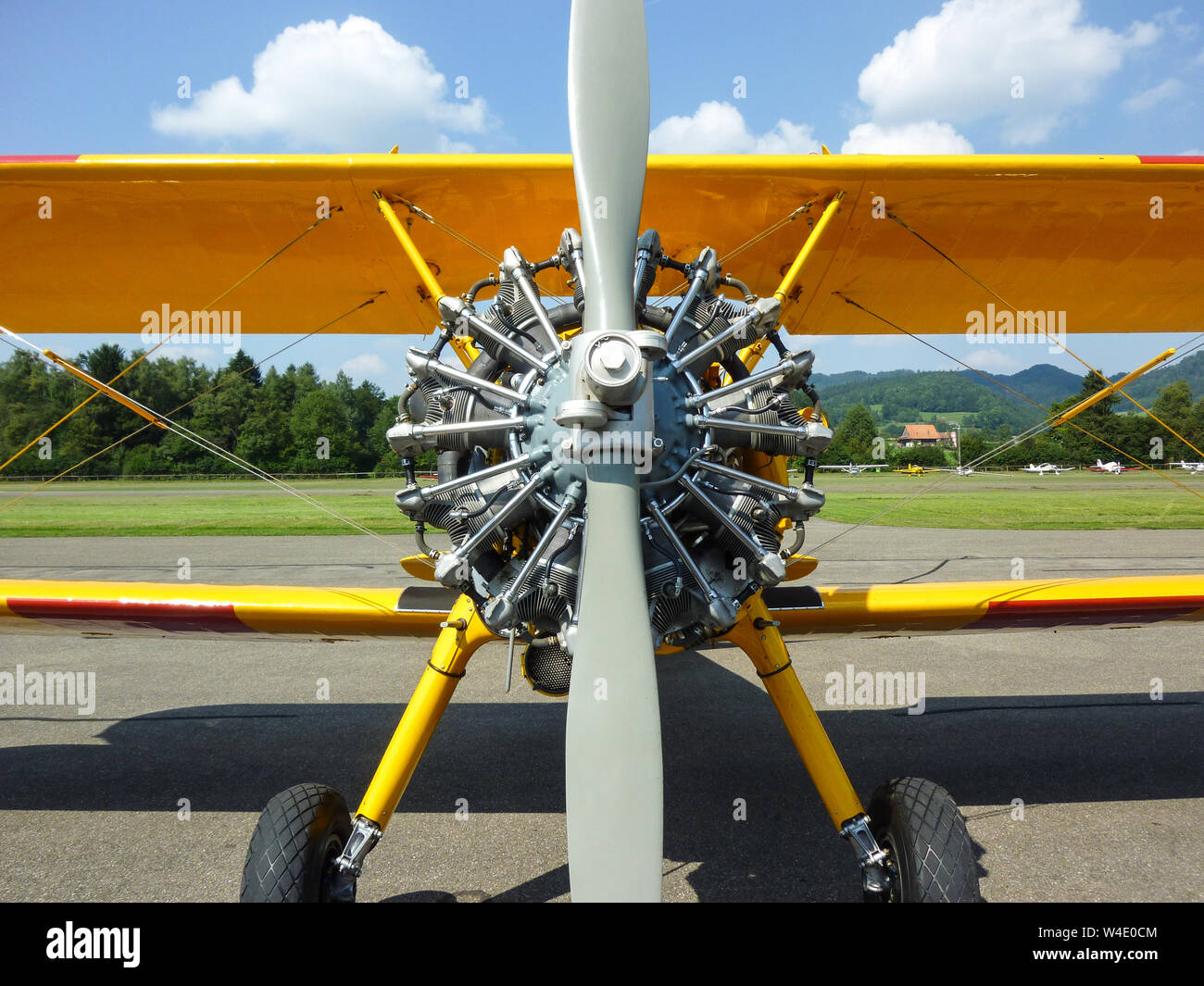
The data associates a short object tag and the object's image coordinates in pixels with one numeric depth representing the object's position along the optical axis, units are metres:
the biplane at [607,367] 2.23
